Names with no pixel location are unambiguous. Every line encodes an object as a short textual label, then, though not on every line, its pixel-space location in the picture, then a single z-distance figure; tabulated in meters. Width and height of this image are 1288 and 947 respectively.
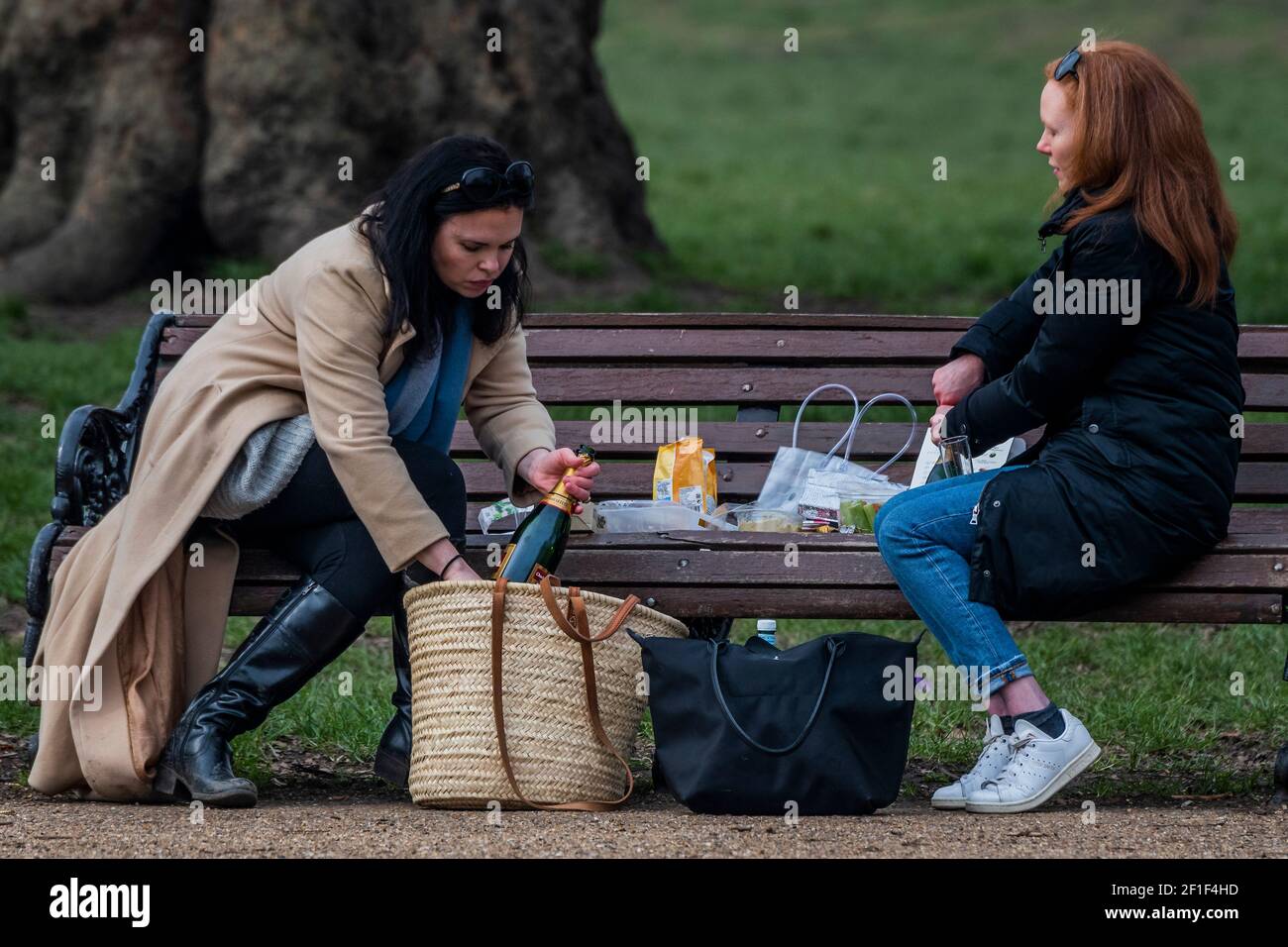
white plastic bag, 9.25
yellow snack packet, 9.44
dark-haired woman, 7.93
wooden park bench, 8.21
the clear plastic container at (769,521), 9.27
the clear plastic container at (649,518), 9.16
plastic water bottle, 9.16
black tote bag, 7.61
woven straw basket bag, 7.68
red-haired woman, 7.76
